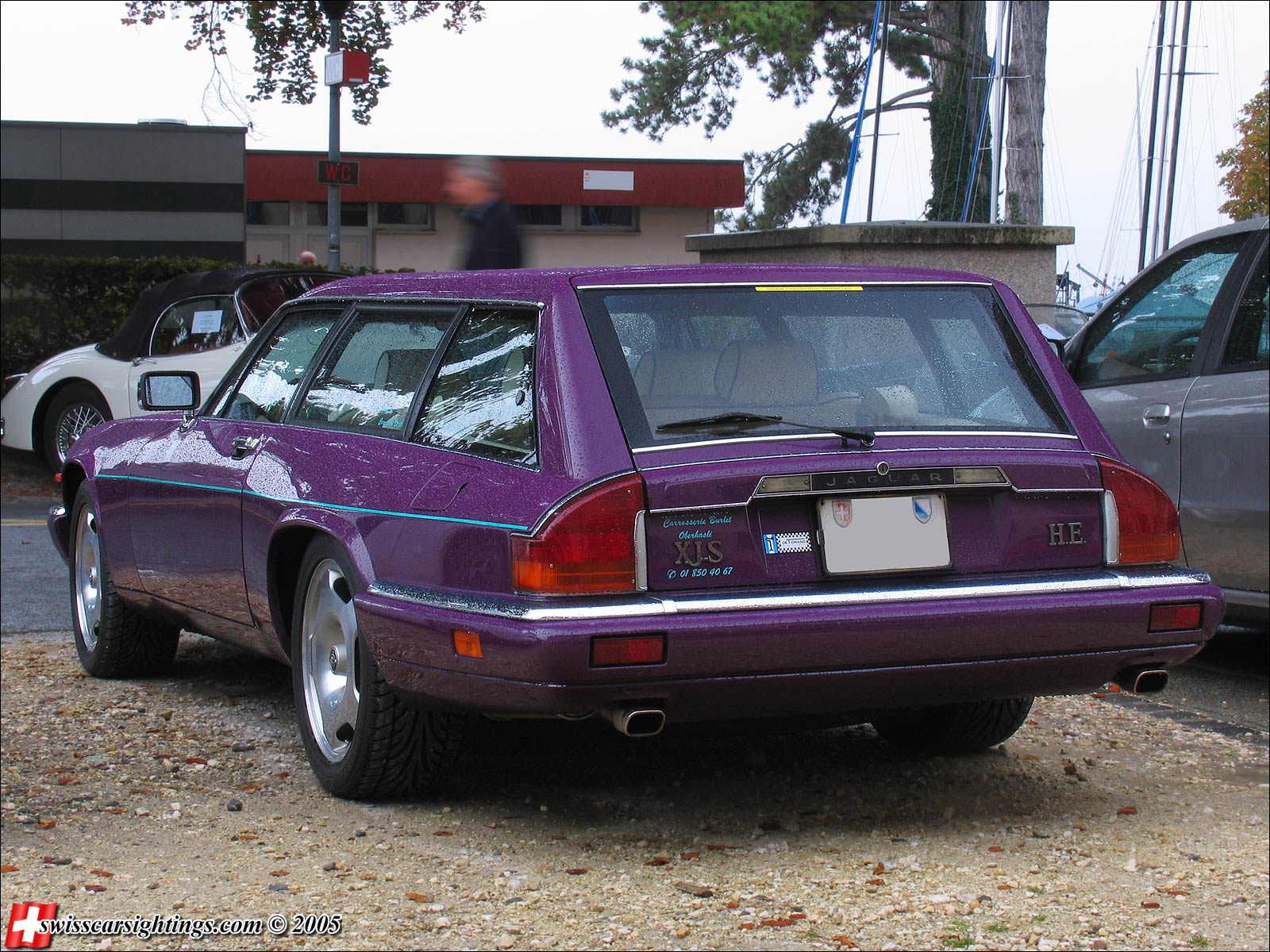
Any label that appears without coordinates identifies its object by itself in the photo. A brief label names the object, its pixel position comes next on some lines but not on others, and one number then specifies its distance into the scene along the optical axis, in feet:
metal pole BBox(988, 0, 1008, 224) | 72.49
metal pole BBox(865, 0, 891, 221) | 60.44
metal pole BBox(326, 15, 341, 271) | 48.91
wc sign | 48.32
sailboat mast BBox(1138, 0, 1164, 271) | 104.73
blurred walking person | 28.55
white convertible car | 40.63
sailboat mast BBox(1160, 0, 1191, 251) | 104.43
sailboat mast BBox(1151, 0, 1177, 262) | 103.33
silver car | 20.71
